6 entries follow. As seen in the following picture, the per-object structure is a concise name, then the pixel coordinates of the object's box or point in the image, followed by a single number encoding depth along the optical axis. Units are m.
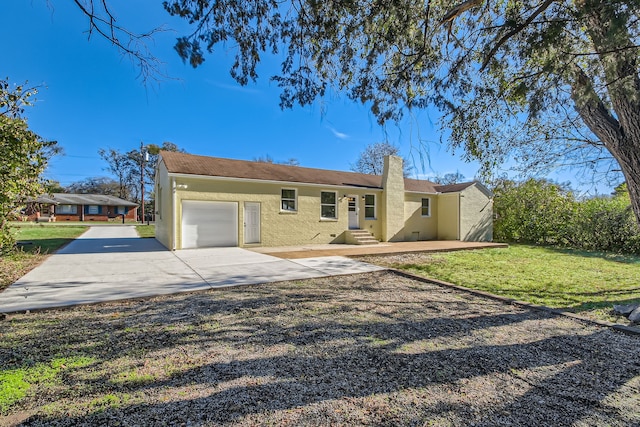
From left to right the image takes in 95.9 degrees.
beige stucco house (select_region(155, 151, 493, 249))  11.73
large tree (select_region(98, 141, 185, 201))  46.16
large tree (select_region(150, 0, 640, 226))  3.92
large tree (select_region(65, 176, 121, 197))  54.44
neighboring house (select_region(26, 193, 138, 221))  38.22
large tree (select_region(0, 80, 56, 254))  5.98
